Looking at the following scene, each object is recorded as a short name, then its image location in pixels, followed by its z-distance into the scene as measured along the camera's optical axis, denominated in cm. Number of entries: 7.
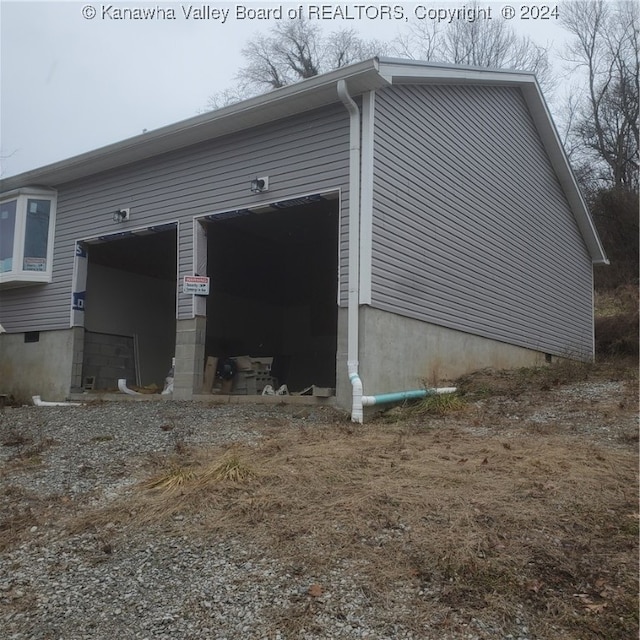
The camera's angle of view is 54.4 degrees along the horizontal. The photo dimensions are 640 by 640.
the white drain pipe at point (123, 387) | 1118
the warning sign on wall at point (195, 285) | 962
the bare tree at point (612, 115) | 2384
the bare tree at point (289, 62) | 2902
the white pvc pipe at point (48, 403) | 1050
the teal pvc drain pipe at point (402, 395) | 784
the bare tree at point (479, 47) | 2695
